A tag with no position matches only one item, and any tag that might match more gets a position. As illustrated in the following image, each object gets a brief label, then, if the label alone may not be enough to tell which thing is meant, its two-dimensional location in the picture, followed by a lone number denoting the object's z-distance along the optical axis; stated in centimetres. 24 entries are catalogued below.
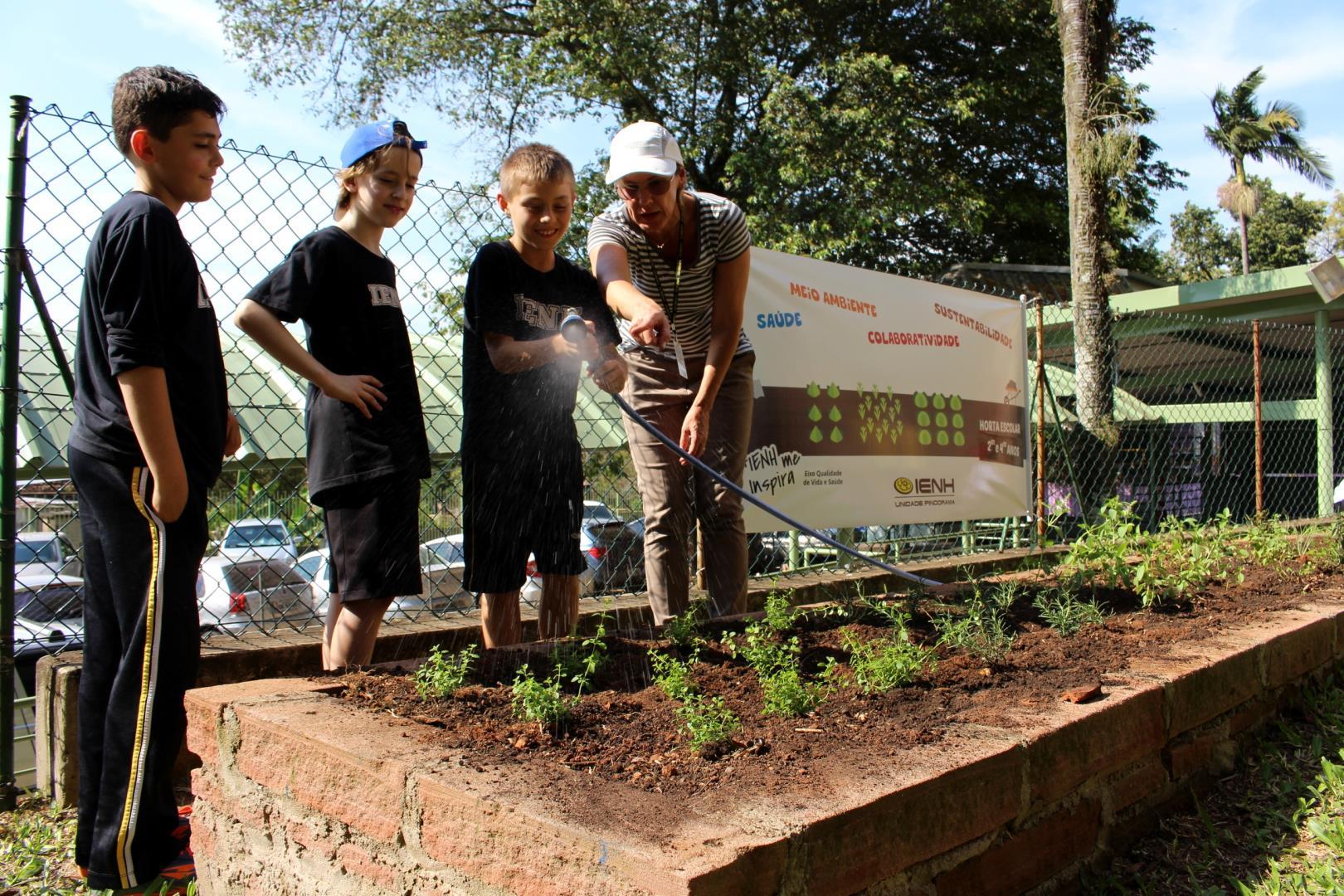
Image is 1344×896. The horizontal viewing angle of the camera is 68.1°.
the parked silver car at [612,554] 440
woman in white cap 316
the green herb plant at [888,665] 233
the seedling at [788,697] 212
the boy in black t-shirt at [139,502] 212
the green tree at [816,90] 1733
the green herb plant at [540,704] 202
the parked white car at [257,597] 342
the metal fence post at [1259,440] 780
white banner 461
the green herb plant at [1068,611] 303
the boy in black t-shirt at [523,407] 298
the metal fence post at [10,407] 270
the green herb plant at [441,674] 219
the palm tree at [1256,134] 2911
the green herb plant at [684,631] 278
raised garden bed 148
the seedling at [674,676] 215
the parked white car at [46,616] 309
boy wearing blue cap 260
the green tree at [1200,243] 5806
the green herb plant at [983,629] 268
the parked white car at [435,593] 374
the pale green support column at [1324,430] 1012
